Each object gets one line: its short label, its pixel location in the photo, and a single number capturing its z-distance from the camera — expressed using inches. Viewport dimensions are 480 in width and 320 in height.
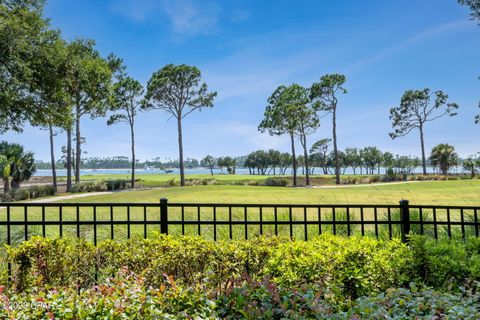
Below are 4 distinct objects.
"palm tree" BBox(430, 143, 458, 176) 1652.9
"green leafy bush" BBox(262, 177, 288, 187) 1236.2
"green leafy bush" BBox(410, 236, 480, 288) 120.9
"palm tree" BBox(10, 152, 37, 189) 1124.5
